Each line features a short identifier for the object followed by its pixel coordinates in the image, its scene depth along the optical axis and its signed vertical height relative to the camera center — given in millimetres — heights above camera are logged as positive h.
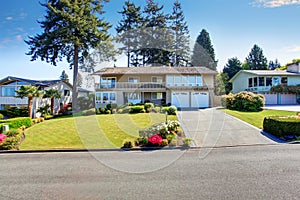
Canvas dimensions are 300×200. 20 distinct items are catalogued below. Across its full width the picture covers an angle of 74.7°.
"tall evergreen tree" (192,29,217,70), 43688 +11154
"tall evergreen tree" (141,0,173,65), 39281 +12850
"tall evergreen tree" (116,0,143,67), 38844 +14949
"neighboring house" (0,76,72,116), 24078 +1507
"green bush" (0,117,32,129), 14744 -1592
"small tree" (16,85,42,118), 18453 +854
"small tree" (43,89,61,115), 22958 +898
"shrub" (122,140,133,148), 10641 -2324
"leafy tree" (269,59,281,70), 66125 +11953
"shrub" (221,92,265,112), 21797 -188
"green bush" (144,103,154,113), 21922 -680
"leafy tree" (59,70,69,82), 80312 +10885
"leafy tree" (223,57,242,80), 49062 +8589
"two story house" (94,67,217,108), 26547 +1973
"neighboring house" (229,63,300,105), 29453 +3067
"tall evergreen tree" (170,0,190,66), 41469 +14043
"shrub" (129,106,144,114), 21703 -878
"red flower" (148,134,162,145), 10781 -2150
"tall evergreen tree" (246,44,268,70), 50844 +10530
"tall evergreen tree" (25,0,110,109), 23781 +8725
